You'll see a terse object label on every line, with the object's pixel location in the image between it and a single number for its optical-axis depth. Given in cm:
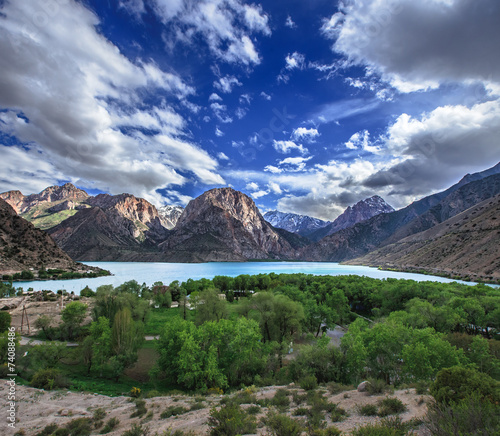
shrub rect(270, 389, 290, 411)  1513
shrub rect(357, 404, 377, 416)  1281
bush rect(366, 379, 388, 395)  1551
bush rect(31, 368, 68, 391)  2217
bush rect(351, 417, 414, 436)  796
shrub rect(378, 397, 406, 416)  1266
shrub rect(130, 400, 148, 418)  1606
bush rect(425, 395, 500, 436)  819
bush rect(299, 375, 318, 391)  1875
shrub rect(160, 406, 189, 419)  1550
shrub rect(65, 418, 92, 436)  1409
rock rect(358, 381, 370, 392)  1634
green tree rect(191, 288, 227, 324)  3819
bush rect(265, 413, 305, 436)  1011
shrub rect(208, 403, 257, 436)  1115
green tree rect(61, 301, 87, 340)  3850
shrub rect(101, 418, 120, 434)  1430
